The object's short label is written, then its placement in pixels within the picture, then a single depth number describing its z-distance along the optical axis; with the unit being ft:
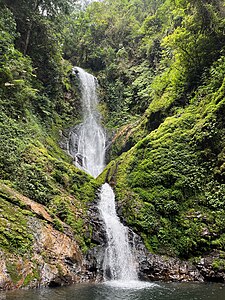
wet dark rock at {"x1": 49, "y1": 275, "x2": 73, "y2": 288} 28.15
